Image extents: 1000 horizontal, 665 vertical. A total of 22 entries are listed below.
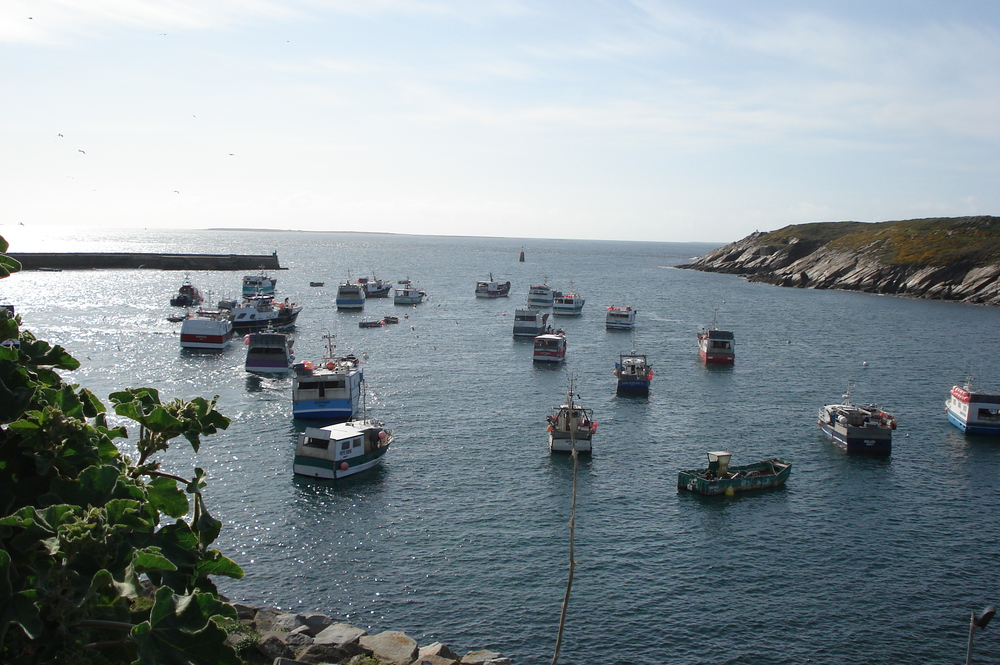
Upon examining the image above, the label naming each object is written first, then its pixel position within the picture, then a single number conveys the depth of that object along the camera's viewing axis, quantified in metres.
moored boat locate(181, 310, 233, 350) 91.19
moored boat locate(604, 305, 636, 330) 120.94
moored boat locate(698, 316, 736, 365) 91.62
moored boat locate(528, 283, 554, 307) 155.00
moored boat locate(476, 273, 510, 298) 170.75
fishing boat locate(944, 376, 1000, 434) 61.84
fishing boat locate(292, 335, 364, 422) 60.69
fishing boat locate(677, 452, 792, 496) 46.31
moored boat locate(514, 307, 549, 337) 108.56
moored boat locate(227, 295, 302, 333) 108.62
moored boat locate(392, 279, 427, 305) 150.04
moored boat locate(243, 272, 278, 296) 152.75
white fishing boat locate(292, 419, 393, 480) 47.12
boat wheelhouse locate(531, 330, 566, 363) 89.06
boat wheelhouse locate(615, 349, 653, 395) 73.44
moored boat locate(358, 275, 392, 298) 164.62
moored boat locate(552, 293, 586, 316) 139.38
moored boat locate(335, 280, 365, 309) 139.50
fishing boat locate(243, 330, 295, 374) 78.31
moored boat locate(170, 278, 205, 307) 136.50
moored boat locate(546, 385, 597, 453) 52.59
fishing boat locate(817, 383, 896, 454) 55.38
